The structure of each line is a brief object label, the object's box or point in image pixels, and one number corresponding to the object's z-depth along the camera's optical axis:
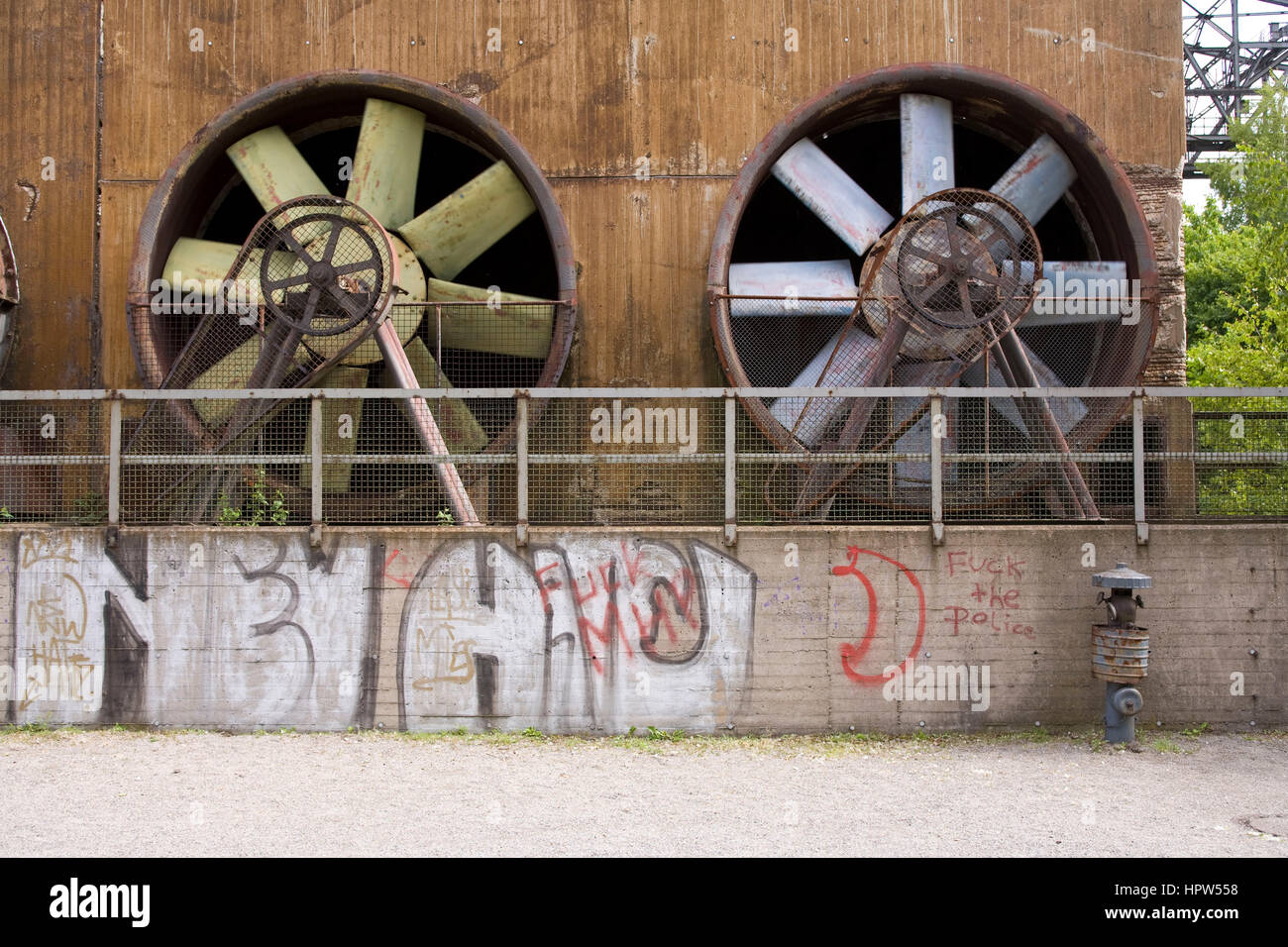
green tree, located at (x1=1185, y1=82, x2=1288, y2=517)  7.86
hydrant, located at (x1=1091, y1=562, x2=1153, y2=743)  6.95
